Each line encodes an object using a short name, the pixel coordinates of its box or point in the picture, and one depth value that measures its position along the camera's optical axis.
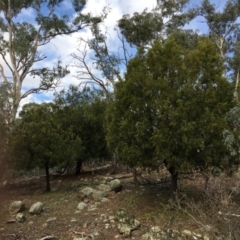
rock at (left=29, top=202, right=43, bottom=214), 6.74
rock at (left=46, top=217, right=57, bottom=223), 6.35
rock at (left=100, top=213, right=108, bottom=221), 6.25
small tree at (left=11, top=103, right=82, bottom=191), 8.50
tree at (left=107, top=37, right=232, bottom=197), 6.10
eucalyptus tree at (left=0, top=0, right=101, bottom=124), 12.82
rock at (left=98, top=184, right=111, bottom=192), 8.01
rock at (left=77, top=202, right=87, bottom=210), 6.92
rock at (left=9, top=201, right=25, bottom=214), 6.95
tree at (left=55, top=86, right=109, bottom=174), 10.95
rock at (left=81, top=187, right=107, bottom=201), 7.40
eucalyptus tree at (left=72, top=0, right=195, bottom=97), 13.47
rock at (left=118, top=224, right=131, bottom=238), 5.52
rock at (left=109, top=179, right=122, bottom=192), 7.90
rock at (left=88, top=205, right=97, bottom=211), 6.82
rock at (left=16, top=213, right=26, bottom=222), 6.37
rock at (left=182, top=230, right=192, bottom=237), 5.14
